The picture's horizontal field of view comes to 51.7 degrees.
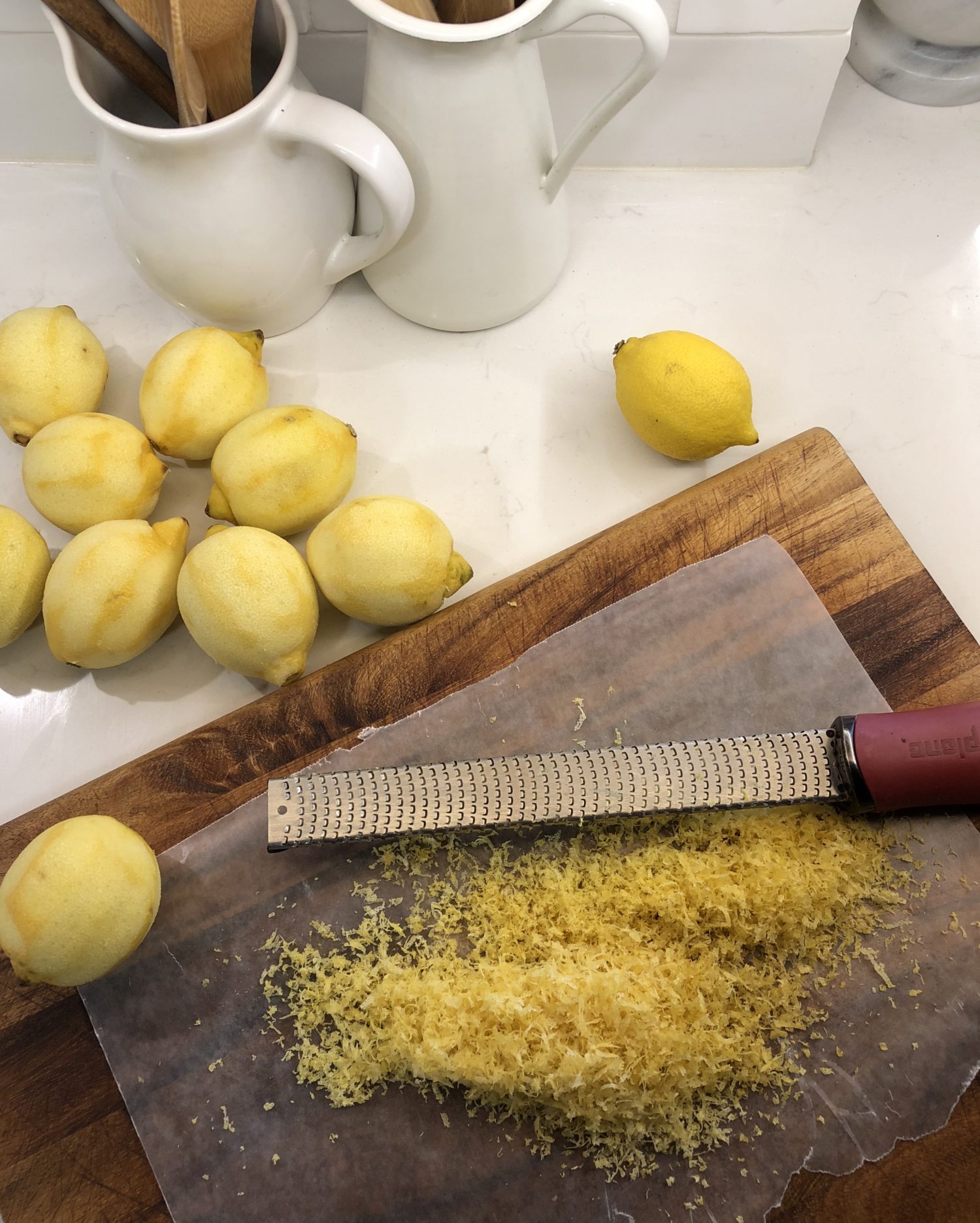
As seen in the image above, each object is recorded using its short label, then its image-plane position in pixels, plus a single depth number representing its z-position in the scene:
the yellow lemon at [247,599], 0.80
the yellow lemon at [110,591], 0.82
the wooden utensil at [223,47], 0.80
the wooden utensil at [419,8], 0.81
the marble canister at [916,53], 1.08
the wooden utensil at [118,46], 0.82
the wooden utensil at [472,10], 0.82
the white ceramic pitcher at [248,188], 0.84
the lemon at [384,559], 0.82
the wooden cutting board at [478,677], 0.73
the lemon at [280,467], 0.86
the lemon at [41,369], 0.91
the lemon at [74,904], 0.71
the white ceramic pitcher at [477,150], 0.79
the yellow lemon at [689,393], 0.89
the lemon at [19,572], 0.86
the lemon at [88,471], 0.86
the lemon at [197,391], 0.90
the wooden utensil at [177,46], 0.77
